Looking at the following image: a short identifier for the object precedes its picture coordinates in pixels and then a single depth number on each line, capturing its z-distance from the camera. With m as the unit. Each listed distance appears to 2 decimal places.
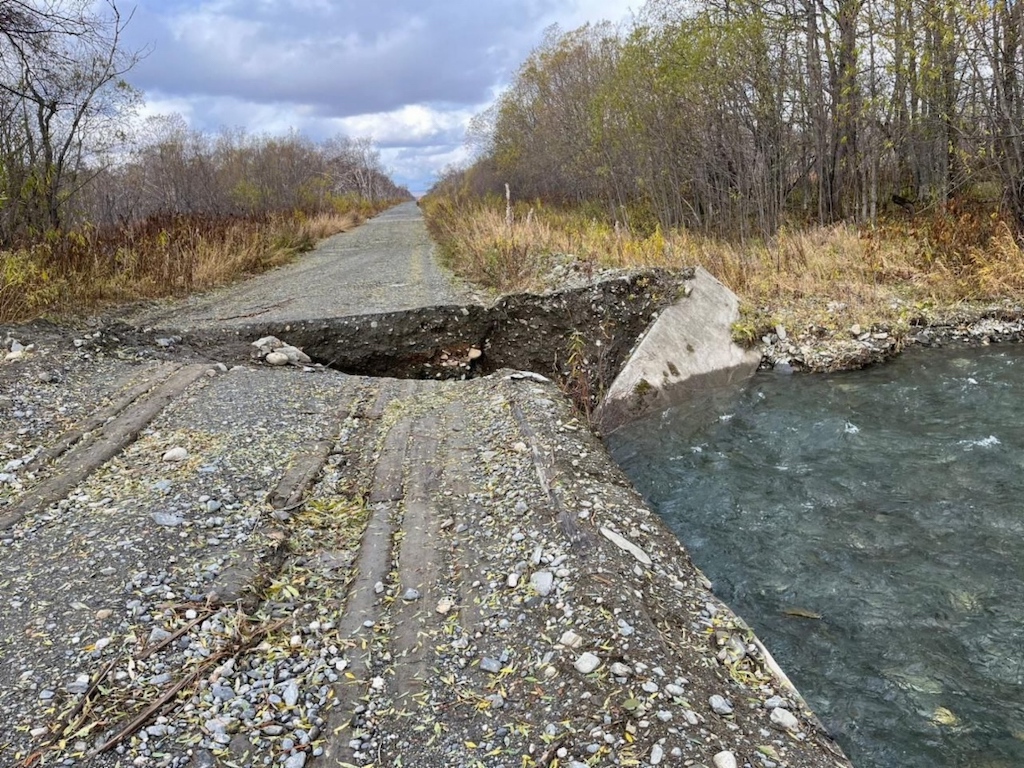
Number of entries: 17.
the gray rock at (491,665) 2.42
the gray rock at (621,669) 2.29
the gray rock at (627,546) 3.07
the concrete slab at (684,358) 6.64
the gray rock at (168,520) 3.22
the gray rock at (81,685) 2.24
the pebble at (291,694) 2.29
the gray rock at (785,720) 2.18
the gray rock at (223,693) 2.29
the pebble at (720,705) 2.18
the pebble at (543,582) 2.79
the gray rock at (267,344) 6.58
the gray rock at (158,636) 2.49
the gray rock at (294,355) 6.48
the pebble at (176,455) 3.96
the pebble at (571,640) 2.45
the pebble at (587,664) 2.33
